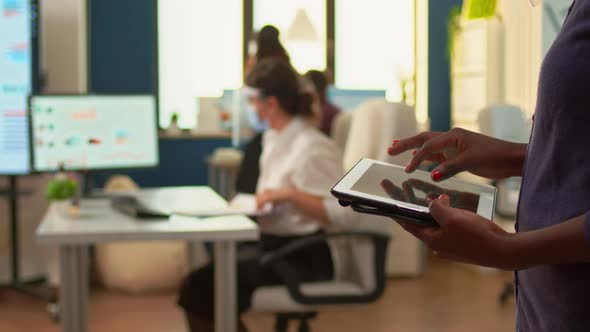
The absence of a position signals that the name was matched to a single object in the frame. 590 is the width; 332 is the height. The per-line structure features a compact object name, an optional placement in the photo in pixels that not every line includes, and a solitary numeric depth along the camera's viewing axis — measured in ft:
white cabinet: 17.39
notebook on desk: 7.63
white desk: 6.84
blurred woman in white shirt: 8.27
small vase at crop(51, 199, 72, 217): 7.98
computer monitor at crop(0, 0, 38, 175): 13.15
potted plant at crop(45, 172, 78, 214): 8.36
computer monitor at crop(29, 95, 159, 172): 10.00
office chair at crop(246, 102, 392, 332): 7.90
